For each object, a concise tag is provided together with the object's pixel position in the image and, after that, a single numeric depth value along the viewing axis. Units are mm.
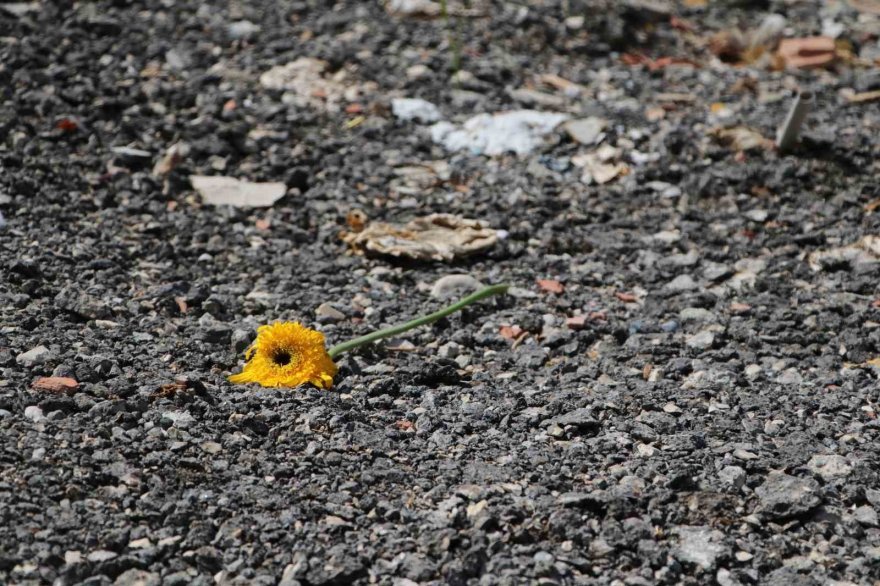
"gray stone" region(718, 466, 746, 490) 4727
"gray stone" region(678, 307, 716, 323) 6449
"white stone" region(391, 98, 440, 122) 8805
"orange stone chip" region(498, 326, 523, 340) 6301
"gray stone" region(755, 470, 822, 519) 4555
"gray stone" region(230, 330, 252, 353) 5770
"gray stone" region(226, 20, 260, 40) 9789
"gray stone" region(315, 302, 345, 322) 6301
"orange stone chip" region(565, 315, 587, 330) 6367
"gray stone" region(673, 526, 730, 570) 4285
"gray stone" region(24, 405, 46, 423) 4763
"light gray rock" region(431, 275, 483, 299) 6750
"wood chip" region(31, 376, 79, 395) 4980
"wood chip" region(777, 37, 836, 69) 9828
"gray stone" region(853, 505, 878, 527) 4547
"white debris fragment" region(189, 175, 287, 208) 7590
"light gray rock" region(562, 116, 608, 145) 8516
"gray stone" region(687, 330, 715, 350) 6137
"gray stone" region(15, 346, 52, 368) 5180
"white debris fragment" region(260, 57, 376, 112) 8953
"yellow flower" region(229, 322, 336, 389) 5379
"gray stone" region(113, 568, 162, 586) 4016
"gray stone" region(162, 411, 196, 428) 4914
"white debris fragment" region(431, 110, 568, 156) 8461
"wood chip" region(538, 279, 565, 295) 6836
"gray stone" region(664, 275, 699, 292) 6840
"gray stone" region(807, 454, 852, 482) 4836
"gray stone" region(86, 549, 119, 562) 4082
